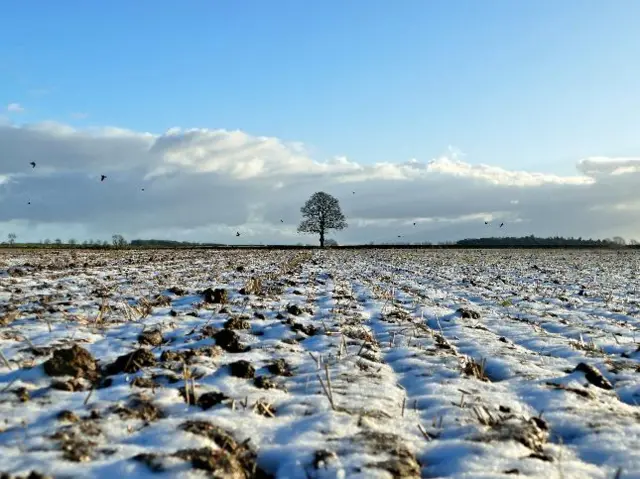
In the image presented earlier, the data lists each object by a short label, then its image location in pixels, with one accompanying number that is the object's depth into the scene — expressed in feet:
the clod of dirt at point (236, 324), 19.93
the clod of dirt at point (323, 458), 8.35
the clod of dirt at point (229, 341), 16.30
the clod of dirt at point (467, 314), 25.00
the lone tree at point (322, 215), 229.04
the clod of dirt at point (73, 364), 12.55
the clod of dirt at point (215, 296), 27.04
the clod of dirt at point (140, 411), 10.13
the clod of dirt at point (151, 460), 8.02
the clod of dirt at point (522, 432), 9.45
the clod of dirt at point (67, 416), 9.78
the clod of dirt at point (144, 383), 11.97
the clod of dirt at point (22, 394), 10.85
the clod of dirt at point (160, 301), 25.31
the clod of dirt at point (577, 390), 12.21
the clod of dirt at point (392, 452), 8.27
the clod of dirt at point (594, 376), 13.28
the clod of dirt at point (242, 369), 13.28
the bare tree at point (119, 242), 216.90
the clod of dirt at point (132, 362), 13.29
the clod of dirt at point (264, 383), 12.54
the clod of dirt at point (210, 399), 11.00
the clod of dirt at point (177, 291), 30.07
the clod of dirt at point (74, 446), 8.30
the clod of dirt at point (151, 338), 16.85
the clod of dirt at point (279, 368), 13.97
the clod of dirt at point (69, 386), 11.66
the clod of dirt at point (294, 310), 23.84
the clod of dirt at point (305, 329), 19.57
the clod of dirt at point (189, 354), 14.47
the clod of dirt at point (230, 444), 8.30
